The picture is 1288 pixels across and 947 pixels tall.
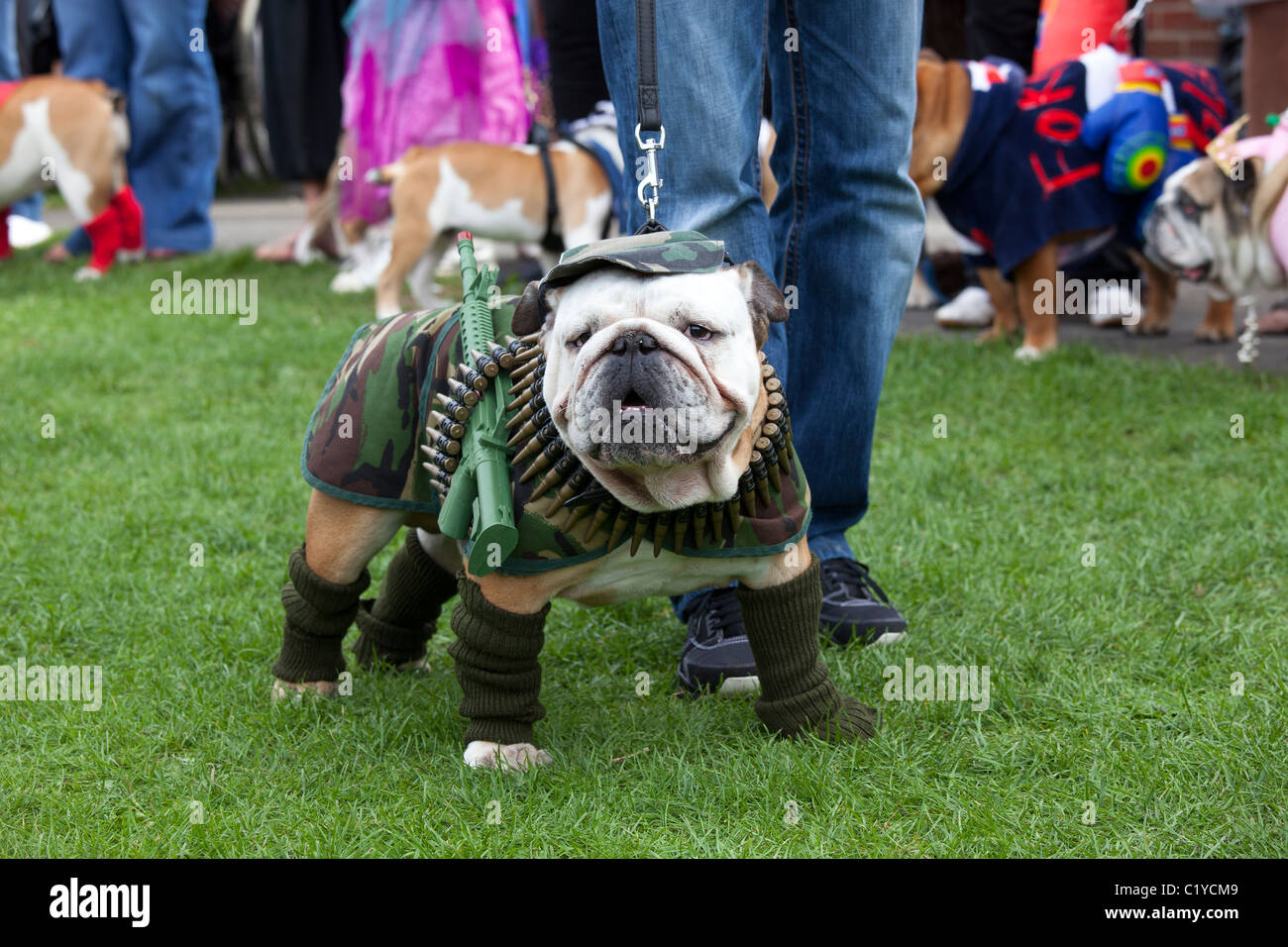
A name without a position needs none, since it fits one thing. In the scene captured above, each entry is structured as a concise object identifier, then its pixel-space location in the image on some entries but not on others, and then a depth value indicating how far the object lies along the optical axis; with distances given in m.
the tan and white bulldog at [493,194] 5.69
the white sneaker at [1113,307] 5.36
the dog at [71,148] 6.59
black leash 2.04
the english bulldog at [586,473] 1.70
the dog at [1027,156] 4.67
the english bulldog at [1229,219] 4.15
